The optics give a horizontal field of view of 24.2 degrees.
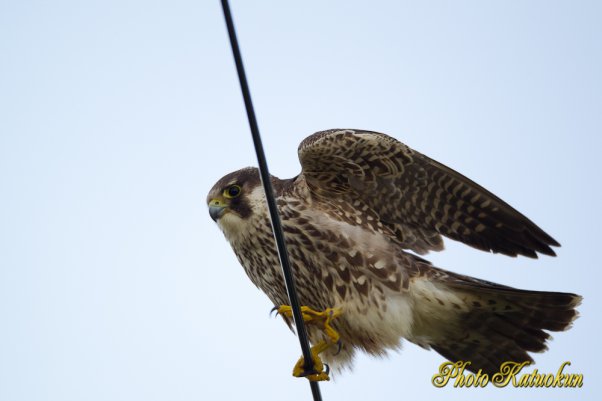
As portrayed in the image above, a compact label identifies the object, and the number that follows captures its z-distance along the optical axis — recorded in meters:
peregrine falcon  8.00
